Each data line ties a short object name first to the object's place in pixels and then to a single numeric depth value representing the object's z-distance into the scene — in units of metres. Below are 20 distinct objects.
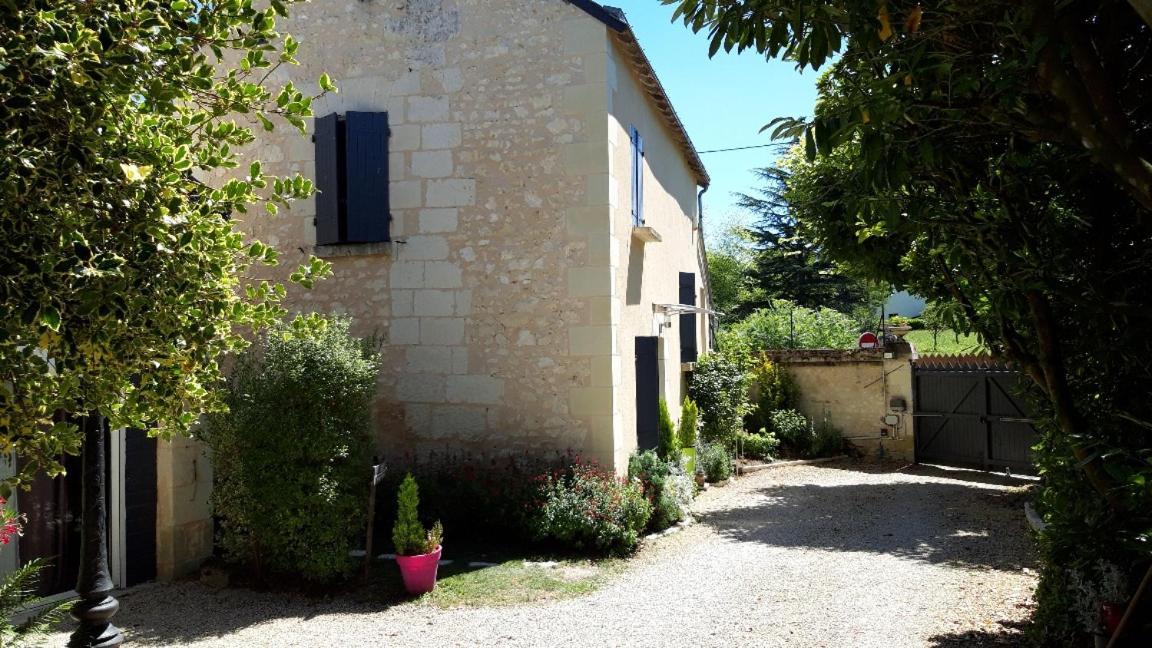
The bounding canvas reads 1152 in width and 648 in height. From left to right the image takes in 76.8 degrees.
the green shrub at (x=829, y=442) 13.50
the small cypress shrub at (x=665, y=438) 9.53
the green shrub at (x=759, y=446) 12.88
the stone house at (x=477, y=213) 7.60
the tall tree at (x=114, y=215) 2.08
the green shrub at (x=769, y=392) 14.01
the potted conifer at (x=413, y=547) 5.82
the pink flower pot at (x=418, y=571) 5.81
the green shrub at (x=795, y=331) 19.20
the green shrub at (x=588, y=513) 6.89
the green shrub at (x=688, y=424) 10.53
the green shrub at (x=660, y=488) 7.97
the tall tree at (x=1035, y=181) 2.70
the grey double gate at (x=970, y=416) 11.61
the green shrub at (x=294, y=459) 5.98
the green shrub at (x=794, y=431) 13.59
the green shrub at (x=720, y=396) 11.87
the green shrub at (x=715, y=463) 11.13
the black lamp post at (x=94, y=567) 3.27
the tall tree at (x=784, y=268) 26.41
